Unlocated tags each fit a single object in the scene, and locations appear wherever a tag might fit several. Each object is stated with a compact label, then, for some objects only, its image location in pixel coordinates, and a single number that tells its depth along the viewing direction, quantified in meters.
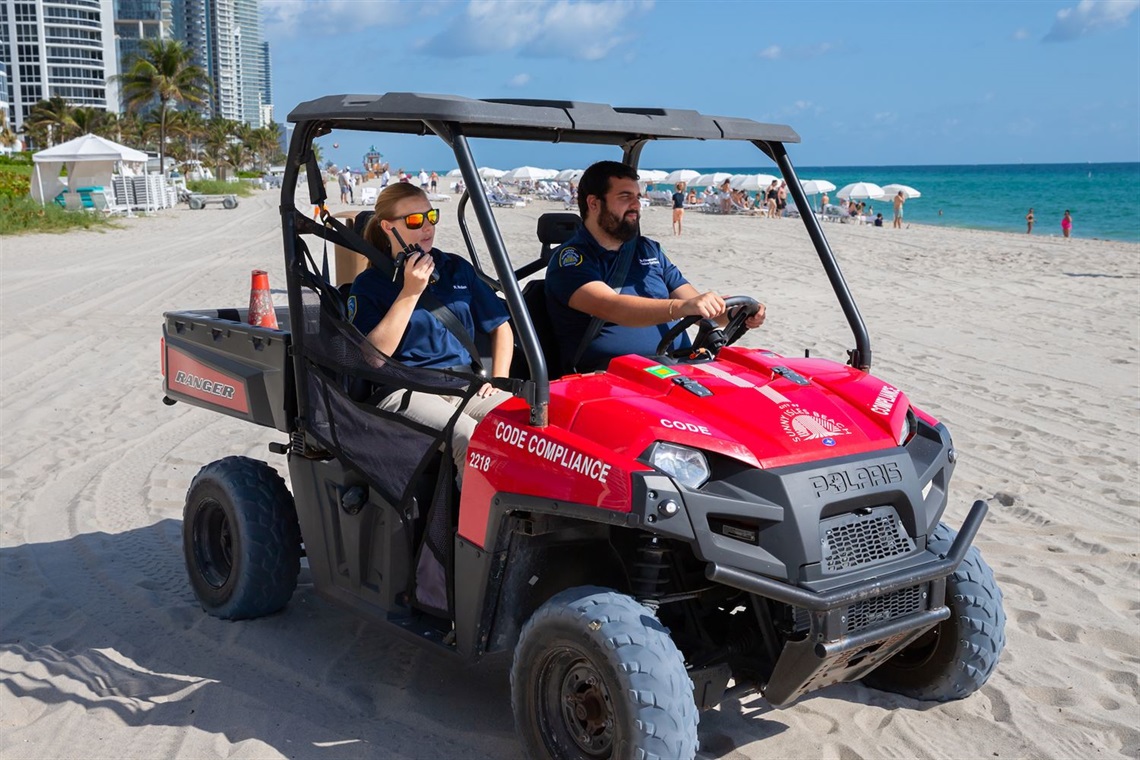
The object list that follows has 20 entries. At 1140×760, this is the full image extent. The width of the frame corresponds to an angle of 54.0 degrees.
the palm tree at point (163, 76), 53.47
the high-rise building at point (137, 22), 181.00
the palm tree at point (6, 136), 86.06
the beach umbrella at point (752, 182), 45.62
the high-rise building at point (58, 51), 133.50
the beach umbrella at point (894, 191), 40.91
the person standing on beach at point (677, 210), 23.94
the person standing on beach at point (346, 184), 42.36
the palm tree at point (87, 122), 71.38
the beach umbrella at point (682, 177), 51.25
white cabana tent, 32.38
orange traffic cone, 5.05
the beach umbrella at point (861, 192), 40.44
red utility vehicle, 2.91
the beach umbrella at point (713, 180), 49.39
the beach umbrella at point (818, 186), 42.78
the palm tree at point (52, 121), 74.88
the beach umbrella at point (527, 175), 51.66
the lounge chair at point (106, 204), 30.62
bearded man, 4.01
